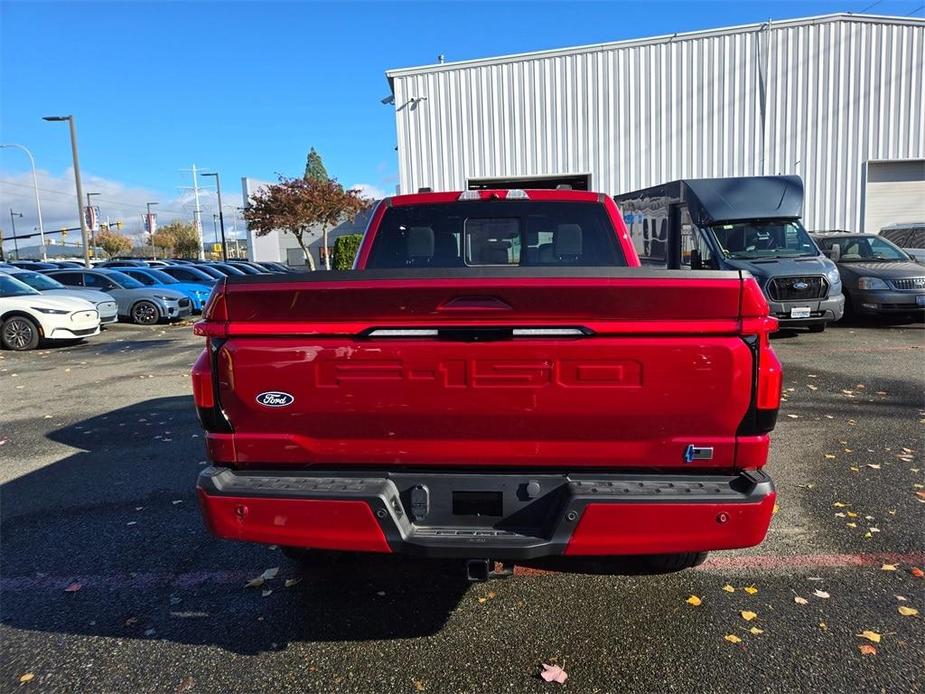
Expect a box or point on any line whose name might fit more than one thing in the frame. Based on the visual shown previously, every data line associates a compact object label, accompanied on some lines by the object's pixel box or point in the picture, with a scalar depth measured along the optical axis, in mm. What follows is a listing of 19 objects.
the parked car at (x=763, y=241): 11156
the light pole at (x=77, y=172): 25750
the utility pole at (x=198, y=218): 72688
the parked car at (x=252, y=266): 30425
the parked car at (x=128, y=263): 27375
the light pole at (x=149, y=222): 79438
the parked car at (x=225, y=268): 25923
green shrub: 25844
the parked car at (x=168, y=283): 19750
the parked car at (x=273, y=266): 34181
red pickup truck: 2318
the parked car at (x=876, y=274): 12195
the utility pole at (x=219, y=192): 50812
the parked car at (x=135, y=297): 17797
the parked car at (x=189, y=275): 21781
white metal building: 19938
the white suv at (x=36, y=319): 12812
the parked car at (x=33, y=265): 25691
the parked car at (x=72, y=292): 15422
